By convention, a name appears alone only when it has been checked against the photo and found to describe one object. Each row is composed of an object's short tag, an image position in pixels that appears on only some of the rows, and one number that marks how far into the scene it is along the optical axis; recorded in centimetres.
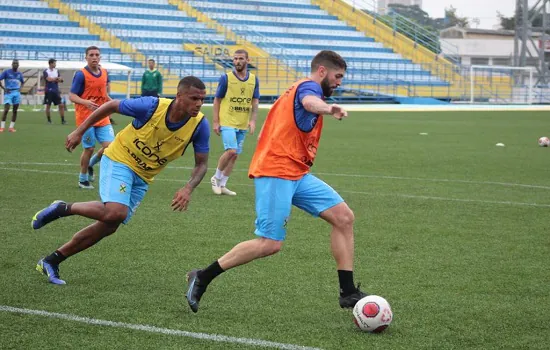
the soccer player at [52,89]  2933
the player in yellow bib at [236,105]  1330
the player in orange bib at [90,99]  1334
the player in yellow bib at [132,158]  707
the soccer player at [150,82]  2959
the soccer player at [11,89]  2564
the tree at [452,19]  13115
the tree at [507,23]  12250
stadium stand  4394
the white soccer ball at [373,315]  589
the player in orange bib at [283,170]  632
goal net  5438
